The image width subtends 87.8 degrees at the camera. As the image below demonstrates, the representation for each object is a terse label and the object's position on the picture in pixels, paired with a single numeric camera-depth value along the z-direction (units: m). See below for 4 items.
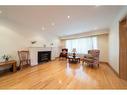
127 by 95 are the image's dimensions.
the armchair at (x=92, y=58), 3.77
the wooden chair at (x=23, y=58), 3.44
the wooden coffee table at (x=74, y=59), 4.73
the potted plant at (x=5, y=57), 3.05
